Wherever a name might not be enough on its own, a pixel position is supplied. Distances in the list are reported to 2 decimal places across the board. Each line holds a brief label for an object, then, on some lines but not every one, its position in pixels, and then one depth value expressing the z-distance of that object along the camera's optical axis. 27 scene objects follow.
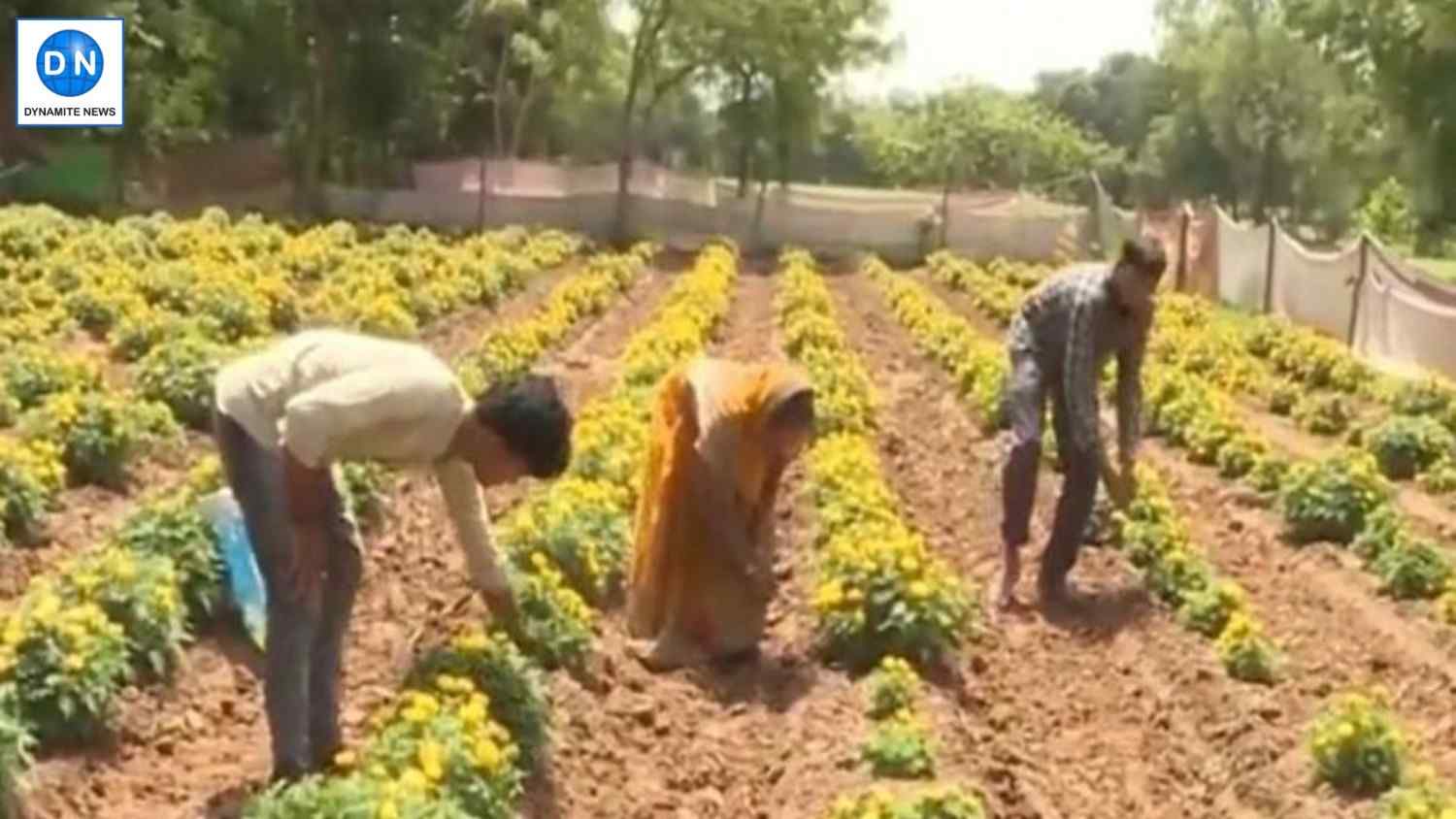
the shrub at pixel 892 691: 7.51
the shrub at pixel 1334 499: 11.26
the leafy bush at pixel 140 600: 7.18
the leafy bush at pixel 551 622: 7.29
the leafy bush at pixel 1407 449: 13.91
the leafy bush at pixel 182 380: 12.64
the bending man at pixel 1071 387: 9.27
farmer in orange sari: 7.76
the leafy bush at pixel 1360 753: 7.04
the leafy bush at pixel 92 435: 10.62
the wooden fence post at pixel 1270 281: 27.11
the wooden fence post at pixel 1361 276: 22.09
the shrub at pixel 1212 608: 9.12
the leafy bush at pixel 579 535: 8.59
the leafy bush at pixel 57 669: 6.51
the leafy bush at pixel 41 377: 12.19
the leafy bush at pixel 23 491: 9.21
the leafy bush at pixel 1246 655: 8.52
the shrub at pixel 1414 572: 10.06
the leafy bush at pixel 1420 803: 6.30
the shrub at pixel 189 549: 7.88
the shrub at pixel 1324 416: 16.12
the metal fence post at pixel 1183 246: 29.83
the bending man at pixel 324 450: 5.54
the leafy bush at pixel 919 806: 6.05
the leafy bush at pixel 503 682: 6.55
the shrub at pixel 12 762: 5.72
